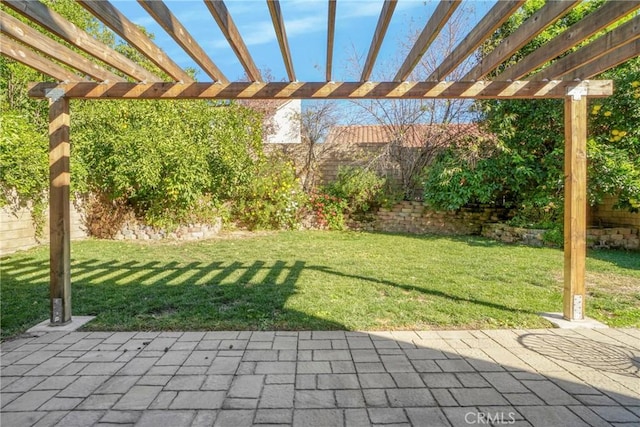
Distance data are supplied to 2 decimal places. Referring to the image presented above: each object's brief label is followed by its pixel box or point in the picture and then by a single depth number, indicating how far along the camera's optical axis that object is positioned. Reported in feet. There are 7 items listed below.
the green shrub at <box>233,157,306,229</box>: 34.01
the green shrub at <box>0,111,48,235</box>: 22.47
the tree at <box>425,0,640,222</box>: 24.00
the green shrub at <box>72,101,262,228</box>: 27.35
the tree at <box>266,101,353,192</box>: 38.20
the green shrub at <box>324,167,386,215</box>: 35.50
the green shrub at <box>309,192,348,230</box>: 36.17
